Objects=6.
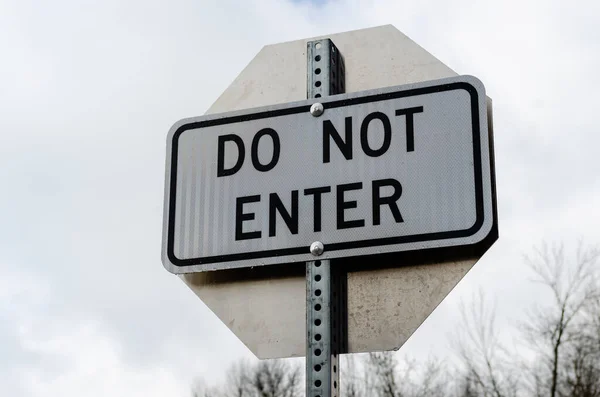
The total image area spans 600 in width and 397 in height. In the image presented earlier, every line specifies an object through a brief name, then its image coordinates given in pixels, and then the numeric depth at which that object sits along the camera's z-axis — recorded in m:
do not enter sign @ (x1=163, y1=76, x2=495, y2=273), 2.57
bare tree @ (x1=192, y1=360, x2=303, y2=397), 23.69
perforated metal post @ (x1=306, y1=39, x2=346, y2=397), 2.50
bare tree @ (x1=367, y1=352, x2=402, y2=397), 16.58
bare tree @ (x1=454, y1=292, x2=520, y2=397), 13.35
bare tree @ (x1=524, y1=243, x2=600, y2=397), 12.71
